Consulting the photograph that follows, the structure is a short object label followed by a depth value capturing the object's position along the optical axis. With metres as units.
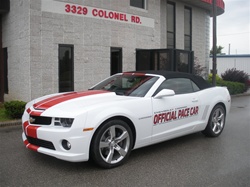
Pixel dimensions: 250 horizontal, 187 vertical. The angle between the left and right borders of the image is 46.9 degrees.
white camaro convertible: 4.09
